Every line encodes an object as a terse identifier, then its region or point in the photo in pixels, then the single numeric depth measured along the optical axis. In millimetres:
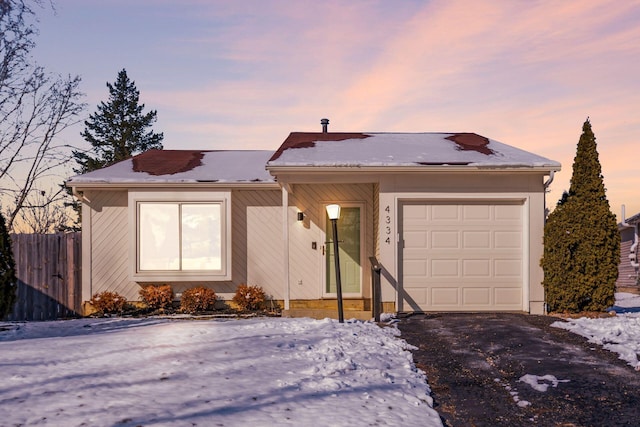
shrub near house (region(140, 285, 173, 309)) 11930
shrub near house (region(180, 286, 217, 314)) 11938
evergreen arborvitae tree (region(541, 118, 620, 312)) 10445
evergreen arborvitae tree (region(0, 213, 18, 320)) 8812
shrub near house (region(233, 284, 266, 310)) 12019
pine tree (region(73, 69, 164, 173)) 31469
